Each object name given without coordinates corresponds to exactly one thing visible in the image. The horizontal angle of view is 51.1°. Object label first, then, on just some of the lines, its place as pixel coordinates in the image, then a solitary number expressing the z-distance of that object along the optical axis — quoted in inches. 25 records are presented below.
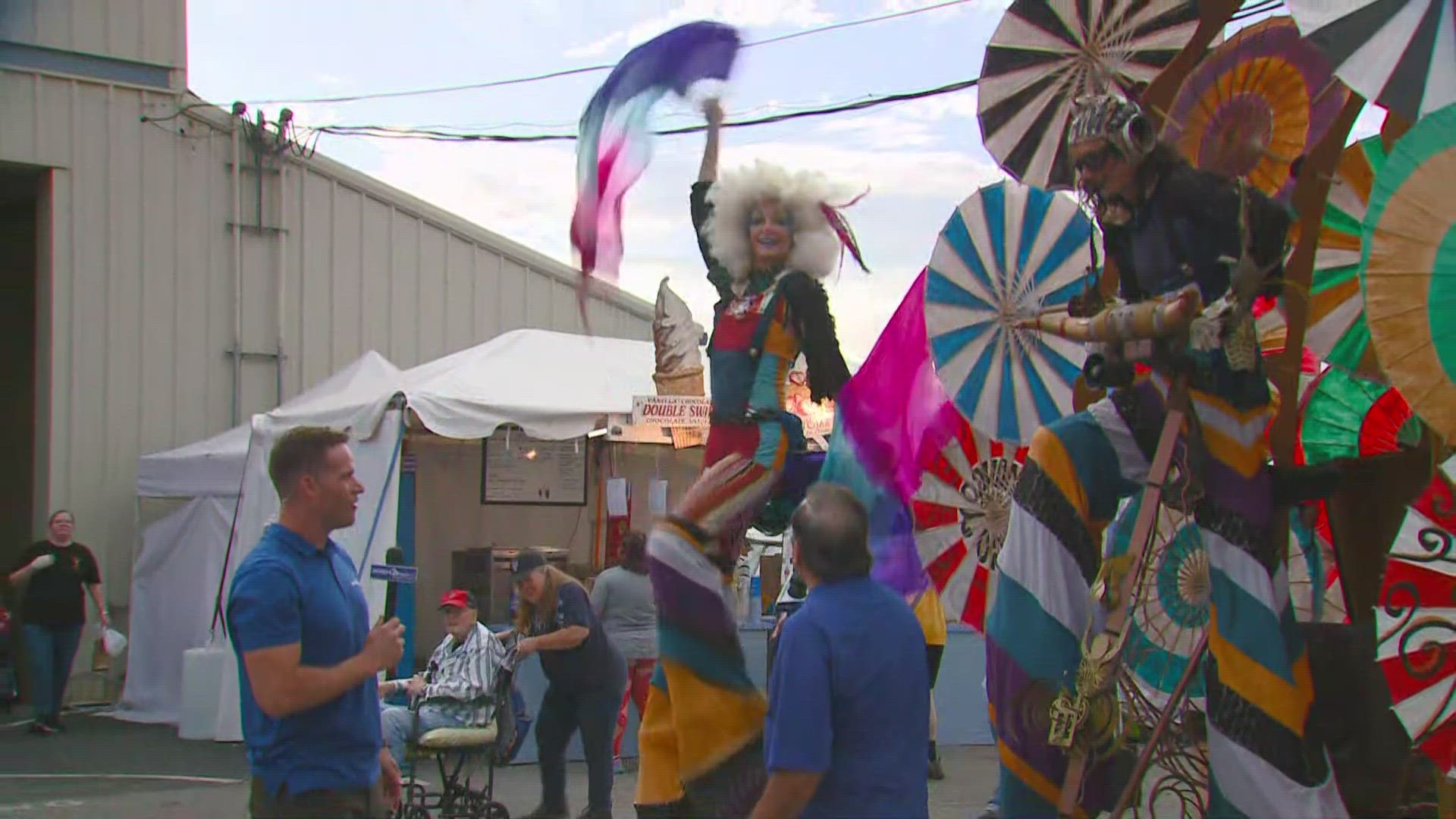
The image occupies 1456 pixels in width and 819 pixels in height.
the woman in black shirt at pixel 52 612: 461.7
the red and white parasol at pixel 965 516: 206.8
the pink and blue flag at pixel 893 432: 179.8
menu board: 524.4
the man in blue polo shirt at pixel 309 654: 132.3
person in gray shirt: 348.2
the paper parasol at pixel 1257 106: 153.9
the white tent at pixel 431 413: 406.9
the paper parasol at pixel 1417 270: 131.5
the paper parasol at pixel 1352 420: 181.9
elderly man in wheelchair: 287.9
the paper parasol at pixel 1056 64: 173.6
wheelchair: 286.4
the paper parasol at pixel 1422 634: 142.1
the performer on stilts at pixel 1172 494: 139.9
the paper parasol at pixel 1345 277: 156.9
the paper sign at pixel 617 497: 463.5
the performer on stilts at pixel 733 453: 169.5
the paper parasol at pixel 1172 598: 169.2
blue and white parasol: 182.7
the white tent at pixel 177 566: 504.4
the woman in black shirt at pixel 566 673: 302.5
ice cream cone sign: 467.2
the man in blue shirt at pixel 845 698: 129.5
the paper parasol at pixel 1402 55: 130.0
